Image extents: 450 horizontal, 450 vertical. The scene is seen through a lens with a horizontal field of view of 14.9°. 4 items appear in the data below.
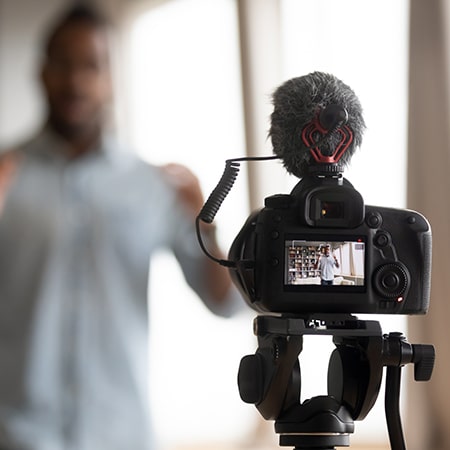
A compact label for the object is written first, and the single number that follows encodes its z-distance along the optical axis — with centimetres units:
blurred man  287
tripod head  140
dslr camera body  138
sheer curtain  216
